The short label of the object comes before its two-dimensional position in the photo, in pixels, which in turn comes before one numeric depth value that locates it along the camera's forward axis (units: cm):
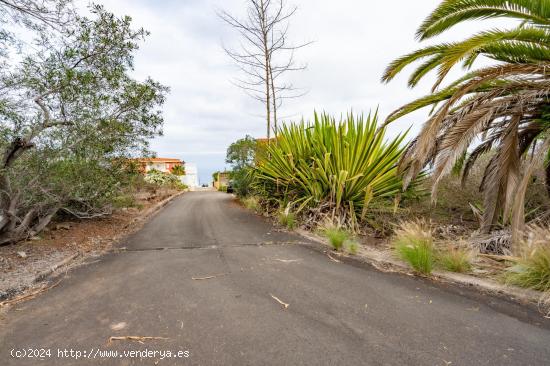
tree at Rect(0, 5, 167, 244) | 477
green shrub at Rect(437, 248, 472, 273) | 375
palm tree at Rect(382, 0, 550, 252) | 428
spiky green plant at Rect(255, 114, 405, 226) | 651
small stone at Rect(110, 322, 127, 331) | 255
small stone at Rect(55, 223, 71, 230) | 699
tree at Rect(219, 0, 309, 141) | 1090
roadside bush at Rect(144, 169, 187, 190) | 2159
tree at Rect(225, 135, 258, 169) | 1752
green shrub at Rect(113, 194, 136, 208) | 854
